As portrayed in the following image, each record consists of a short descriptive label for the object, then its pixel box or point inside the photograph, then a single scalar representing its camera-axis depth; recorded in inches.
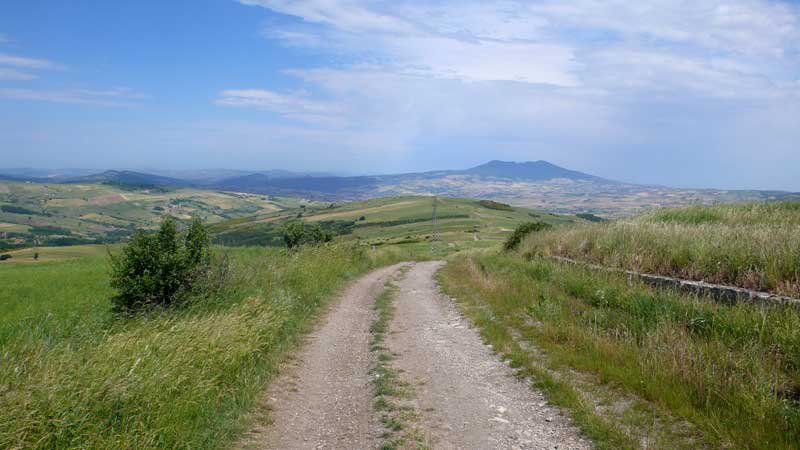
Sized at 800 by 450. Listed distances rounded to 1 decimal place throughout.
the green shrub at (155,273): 502.0
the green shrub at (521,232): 1197.8
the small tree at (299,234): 1699.1
